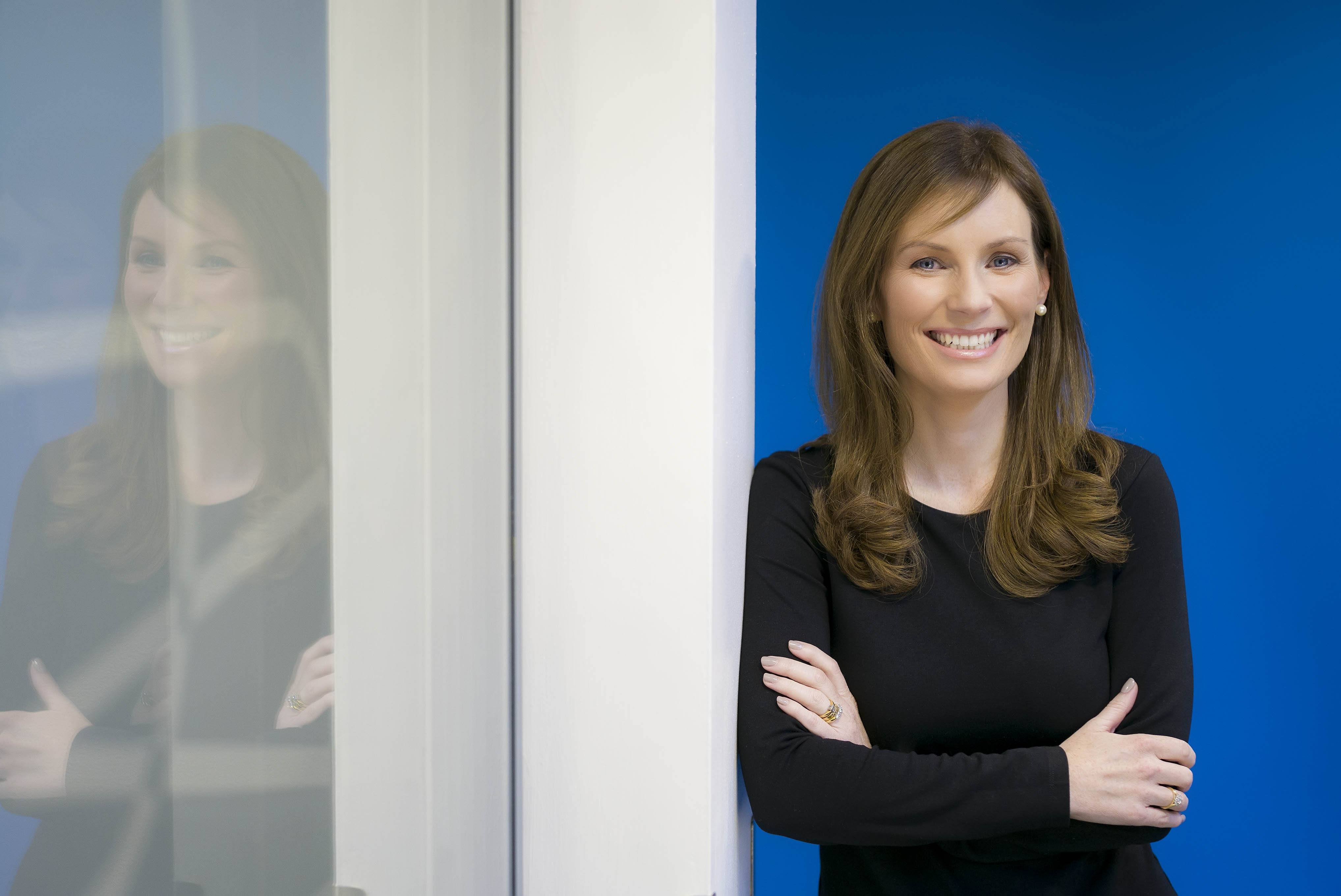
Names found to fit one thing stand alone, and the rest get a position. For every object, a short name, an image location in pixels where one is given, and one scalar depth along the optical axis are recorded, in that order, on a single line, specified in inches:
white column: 42.8
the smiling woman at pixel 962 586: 45.9
